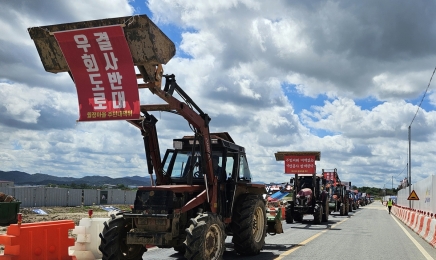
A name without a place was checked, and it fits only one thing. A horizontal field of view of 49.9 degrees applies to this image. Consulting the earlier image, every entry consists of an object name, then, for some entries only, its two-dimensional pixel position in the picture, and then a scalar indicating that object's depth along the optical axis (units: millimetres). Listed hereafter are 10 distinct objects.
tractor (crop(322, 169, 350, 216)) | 33688
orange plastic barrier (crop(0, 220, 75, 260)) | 8031
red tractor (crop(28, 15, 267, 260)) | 7715
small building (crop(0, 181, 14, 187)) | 47562
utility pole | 42916
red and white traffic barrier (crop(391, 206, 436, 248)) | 16312
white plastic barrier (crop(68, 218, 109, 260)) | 9766
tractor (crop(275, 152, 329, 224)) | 23738
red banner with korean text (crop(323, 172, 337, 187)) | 35962
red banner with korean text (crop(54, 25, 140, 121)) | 7668
